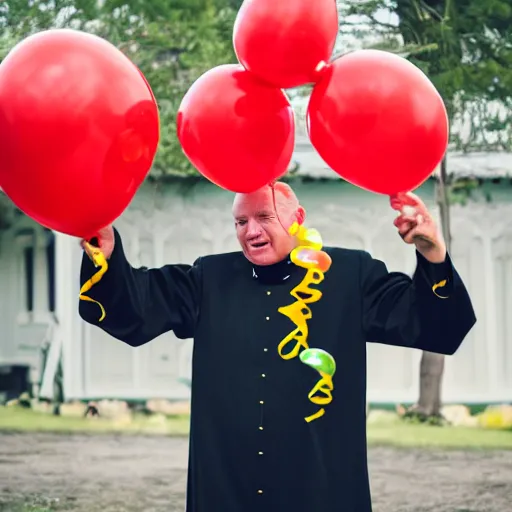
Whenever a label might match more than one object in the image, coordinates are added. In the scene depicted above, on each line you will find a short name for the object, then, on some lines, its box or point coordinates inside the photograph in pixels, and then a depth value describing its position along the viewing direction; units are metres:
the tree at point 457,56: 6.74
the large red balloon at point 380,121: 3.21
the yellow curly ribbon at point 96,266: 3.42
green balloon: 3.54
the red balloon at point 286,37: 3.23
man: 3.56
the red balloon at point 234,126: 3.32
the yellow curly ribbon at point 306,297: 3.51
